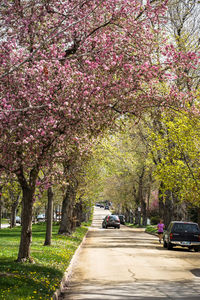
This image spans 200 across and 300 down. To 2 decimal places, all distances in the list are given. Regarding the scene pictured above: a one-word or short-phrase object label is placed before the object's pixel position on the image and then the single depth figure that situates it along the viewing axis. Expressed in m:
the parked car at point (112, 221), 60.91
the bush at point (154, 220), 78.39
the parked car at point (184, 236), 27.02
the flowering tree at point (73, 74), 10.61
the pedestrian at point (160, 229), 33.45
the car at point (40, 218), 94.87
